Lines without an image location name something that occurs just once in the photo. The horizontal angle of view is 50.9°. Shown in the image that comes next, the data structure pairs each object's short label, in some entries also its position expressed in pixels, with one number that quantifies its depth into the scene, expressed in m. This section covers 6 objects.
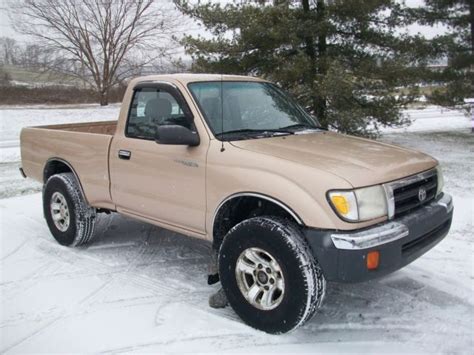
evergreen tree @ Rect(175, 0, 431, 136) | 11.46
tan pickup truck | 3.38
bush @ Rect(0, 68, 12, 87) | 27.31
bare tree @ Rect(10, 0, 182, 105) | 29.30
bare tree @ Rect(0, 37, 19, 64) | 26.37
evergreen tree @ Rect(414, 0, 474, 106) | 14.68
